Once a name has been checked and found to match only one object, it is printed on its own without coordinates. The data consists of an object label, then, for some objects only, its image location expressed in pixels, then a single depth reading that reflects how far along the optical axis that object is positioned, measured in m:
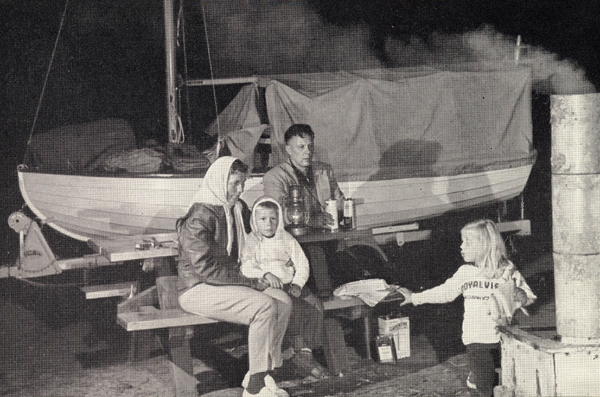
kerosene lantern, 6.34
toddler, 5.62
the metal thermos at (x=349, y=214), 6.53
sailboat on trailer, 8.75
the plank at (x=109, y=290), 7.11
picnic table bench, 5.48
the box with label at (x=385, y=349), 6.19
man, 6.21
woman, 5.23
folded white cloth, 5.96
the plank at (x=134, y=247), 6.03
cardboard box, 6.21
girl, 5.00
